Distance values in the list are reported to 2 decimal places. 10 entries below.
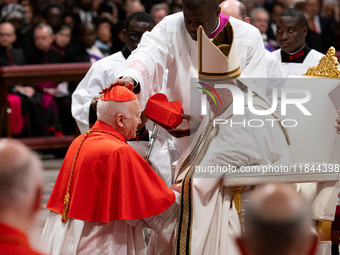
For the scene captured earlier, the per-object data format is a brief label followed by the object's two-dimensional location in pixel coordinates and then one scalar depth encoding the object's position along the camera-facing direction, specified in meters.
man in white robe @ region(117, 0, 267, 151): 8.97
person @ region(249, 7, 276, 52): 17.86
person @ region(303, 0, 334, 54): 21.02
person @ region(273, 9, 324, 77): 12.19
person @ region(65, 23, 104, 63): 17.77
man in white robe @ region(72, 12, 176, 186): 11.48
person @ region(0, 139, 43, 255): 4.05
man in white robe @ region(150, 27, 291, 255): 7.91
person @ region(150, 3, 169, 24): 16.90
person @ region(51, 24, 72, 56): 18.10
